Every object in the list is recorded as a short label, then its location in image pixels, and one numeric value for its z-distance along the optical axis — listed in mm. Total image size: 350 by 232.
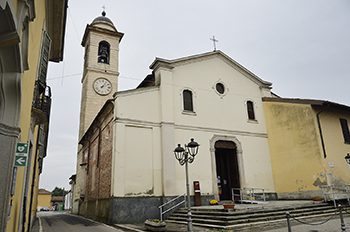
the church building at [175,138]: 13359
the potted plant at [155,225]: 10227
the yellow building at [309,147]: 15219
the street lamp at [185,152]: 9219
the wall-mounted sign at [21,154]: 4955
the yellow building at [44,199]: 57022
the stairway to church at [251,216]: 9919
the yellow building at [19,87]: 4055
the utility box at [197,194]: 14180
